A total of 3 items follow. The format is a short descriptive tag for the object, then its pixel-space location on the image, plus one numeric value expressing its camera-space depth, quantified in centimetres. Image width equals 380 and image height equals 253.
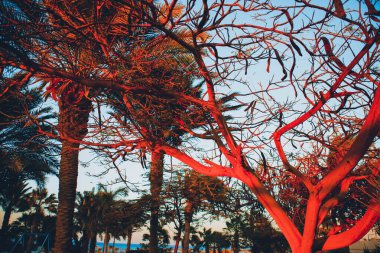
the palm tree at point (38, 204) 3395
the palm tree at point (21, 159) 1237
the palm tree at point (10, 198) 2469
